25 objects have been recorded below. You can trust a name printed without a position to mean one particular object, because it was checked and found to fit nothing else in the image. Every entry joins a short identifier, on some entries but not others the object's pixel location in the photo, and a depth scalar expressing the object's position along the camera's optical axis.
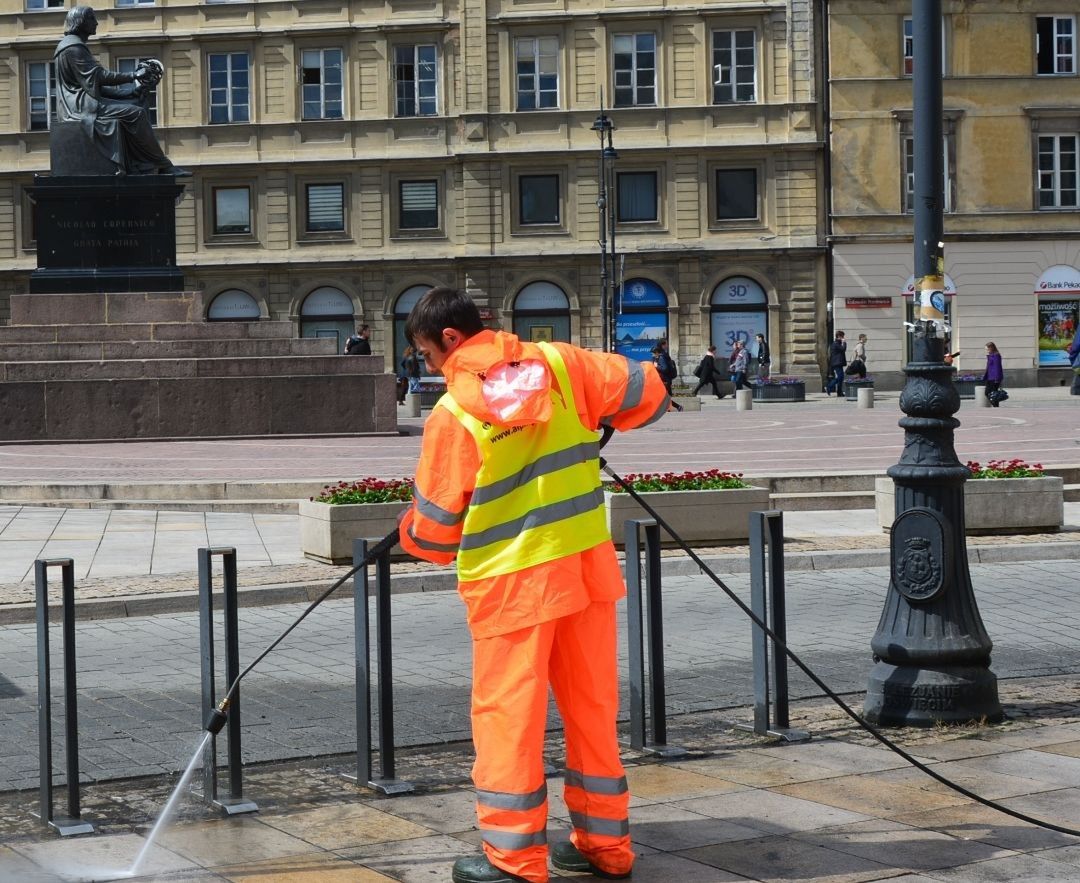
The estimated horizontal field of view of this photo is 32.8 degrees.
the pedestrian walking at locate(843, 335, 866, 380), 48.25
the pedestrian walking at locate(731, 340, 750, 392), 47.06
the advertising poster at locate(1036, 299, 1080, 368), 52.75
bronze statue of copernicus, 26.80
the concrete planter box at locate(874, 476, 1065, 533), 14.48
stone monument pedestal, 26.75
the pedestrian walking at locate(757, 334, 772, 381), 50.50
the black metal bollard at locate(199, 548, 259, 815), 6.40
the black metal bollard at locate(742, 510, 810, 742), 7.37
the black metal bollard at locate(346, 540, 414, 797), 6.58
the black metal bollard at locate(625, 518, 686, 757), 7.21
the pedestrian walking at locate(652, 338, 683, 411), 45.19
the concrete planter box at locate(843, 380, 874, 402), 45.16
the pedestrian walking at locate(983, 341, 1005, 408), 40.81
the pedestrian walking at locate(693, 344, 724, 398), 48.08
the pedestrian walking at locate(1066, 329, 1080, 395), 39.62
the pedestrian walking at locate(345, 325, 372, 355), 34.41
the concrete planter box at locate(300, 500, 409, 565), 13.02
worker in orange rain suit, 5.11
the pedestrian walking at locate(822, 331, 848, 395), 48.56
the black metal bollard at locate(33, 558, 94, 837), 6.12
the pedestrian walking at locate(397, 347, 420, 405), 45.62
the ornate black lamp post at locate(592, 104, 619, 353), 48.25
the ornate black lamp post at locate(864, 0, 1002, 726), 7.43
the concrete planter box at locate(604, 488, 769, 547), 13.63
